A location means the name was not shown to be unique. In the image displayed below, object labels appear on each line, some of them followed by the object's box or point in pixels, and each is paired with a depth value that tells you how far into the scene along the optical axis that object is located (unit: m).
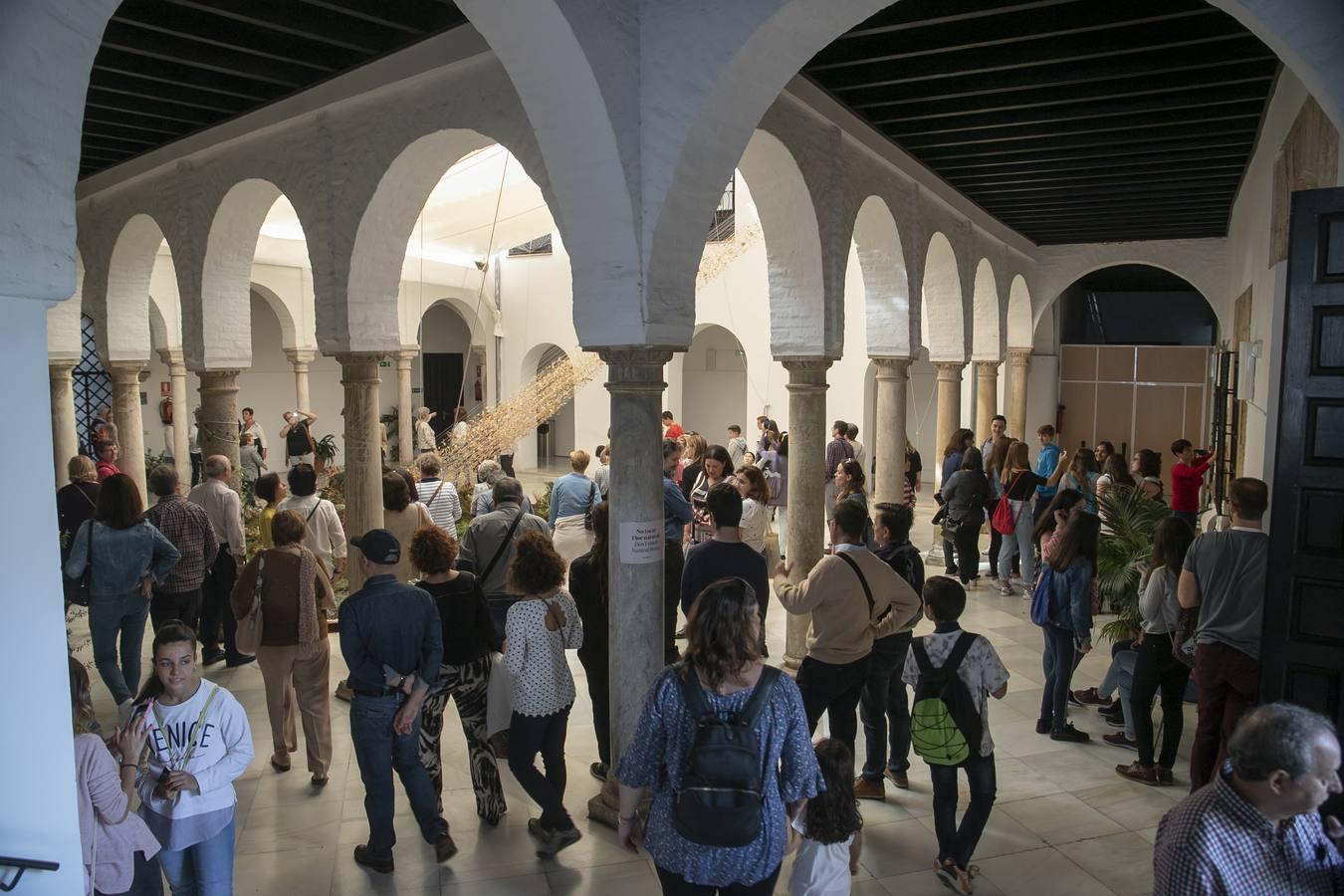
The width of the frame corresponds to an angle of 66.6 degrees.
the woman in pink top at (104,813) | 2.97
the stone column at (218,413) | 8.91
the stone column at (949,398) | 12.38
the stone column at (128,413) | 10.91
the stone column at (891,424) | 9.91
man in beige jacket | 4.68
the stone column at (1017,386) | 17.81
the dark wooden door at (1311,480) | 3.21
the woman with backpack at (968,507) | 9.88
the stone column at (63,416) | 10.73
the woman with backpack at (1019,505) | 9.79
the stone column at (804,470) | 7.58
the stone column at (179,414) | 13.53
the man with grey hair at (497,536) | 5.73
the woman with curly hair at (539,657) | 4.51
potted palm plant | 6.29
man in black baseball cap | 4.23
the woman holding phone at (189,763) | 3.39
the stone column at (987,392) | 14.99
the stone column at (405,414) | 17.05
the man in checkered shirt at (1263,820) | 2.22
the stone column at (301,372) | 16.42
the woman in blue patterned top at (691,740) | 2.76
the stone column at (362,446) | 7.57
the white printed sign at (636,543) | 4.98
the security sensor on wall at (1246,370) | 7.48
